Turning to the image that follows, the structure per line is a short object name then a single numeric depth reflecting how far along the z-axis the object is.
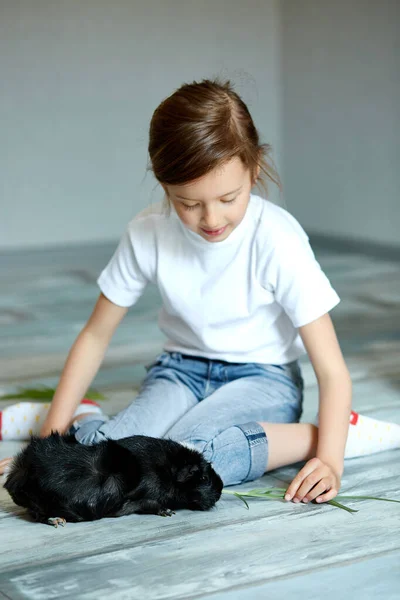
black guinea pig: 2.08
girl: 2.18
